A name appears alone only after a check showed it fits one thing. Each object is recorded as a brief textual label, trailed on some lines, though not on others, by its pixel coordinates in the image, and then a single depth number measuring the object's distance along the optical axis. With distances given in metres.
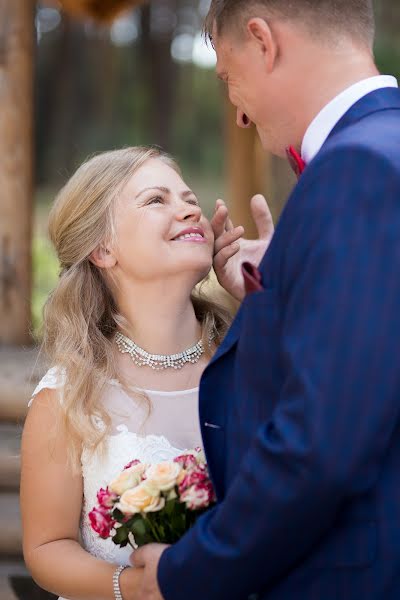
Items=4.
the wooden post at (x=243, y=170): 6.97
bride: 2.26
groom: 1.38
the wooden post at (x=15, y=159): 4.66
